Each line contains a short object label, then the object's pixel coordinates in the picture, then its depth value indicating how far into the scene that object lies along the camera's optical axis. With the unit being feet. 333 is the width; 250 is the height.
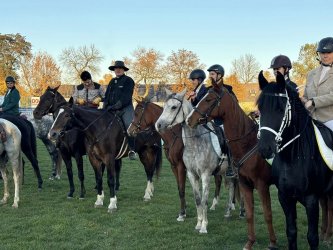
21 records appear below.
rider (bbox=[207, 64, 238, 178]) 26.73
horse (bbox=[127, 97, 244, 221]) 27.22
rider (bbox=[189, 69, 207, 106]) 26.66
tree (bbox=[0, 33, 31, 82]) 179.11
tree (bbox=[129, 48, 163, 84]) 207.92
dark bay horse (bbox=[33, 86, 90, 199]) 32.71
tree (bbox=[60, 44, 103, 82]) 192.54
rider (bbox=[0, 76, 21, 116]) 38.68
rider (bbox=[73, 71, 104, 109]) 35.76
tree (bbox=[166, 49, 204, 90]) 203.21
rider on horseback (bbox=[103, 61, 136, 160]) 32.58
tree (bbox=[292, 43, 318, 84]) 140.26
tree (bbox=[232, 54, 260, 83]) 213.46
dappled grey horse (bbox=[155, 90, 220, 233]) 24.23
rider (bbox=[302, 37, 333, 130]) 16.34
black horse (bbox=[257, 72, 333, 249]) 14.52
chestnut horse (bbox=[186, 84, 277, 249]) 19.83
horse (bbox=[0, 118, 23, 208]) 30.81
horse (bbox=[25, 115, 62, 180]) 44.24
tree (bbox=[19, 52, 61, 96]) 175.39
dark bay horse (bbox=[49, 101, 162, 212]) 29.53
